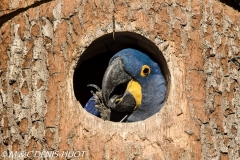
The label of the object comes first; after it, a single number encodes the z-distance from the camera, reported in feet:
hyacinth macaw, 23.41
